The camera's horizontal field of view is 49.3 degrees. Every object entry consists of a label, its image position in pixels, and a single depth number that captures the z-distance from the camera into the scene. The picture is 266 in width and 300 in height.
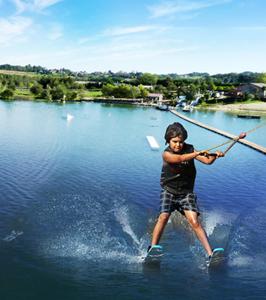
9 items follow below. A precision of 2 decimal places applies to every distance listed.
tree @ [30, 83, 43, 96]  114.27
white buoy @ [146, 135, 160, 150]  26.12
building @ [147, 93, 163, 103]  118.52
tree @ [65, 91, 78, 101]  114.27
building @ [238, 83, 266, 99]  117.01
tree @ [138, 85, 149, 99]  123.03
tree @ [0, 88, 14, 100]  101.26
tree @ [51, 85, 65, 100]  111.35
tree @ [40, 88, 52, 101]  110.81
